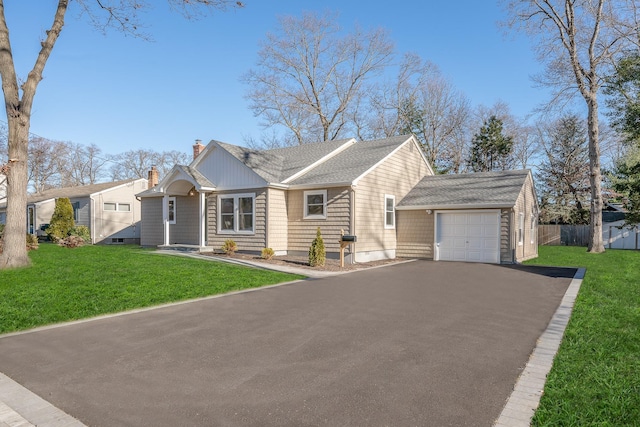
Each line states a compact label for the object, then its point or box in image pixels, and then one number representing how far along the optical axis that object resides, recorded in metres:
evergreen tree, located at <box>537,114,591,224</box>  34.78
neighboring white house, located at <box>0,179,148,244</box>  27.86
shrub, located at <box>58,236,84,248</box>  18.61
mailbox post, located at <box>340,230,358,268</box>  14.11
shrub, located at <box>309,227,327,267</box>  14.05
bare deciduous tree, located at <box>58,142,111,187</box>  47.56
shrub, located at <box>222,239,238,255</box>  16.19
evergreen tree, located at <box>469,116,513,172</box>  38.47
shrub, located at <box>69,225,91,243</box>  23.92
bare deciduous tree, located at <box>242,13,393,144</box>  32.78
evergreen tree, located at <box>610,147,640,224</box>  18.66
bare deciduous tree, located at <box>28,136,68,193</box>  39.28
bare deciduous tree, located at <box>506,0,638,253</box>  21.73
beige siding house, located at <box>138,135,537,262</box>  16.05
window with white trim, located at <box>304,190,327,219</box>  16.27
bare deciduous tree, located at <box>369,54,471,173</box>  35.12
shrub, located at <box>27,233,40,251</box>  16.05
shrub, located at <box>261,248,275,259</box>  15.26
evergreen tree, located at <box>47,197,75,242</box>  24.48
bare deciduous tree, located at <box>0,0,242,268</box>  10.73
